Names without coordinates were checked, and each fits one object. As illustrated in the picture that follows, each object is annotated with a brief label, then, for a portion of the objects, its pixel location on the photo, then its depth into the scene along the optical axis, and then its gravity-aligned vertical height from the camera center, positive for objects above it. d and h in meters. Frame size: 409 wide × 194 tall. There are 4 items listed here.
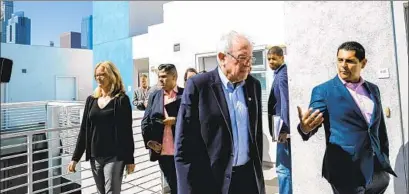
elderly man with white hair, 1.47 -0.14
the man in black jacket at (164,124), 2.35 -0.13
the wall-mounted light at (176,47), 6.00 +1.25
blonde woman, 2.10 -0.18
